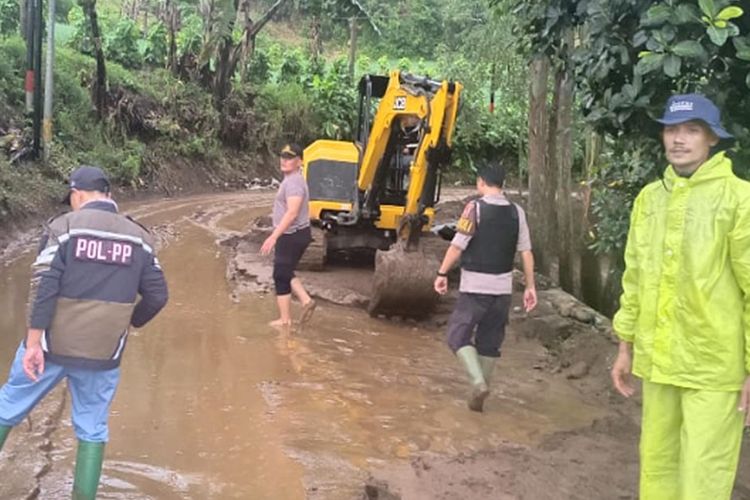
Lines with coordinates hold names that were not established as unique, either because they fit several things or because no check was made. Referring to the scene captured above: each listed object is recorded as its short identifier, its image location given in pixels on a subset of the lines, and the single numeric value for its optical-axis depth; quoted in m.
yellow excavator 9.53
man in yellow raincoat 3.61
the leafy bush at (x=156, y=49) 24.80
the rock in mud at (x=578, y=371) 8.20
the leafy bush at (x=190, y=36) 24.53
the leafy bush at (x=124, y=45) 24.16
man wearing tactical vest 6.61
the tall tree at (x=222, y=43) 22.48
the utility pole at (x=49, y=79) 14.60
